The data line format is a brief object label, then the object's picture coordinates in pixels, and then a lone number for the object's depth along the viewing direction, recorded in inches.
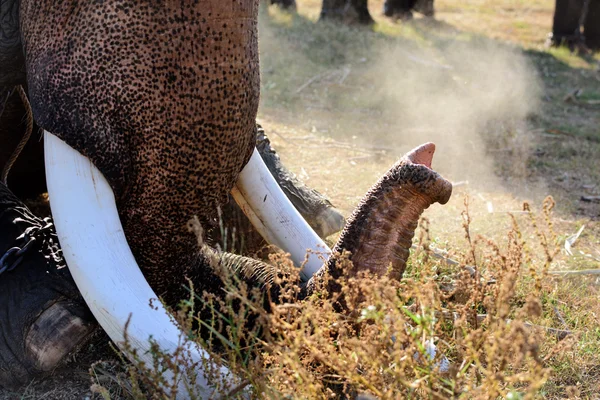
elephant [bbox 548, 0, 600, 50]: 666.2
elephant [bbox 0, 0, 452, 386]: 124.5
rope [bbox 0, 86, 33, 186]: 163.4
